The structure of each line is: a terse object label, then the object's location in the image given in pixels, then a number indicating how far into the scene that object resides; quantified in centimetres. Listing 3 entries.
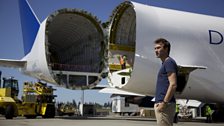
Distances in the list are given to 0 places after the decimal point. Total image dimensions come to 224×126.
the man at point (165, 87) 321
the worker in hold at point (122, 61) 1163
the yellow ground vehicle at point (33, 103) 1428
